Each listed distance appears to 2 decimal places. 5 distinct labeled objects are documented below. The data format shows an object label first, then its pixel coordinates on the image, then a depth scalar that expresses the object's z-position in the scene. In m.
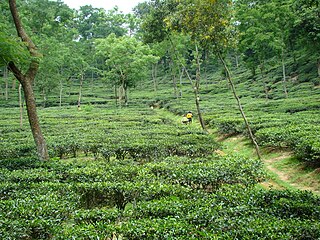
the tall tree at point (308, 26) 21.18
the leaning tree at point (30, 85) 10.72
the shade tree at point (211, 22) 14.16
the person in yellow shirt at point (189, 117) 22.91
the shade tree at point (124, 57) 35.16
